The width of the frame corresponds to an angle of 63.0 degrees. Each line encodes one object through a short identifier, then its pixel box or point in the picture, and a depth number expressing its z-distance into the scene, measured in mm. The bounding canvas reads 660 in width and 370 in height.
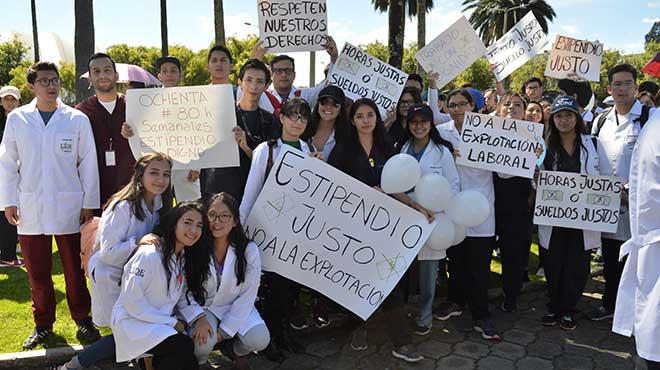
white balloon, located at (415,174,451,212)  4309
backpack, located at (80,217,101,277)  4105
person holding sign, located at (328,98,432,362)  4344
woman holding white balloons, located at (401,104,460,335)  4586
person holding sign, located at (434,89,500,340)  4871
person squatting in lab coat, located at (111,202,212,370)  3584
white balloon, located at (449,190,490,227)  4457
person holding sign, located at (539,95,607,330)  4965
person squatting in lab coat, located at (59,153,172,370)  3846
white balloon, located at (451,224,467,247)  4660
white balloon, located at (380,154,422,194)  4160
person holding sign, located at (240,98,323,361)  4203
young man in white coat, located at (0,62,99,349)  4336
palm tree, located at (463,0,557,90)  49656
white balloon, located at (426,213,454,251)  4477
